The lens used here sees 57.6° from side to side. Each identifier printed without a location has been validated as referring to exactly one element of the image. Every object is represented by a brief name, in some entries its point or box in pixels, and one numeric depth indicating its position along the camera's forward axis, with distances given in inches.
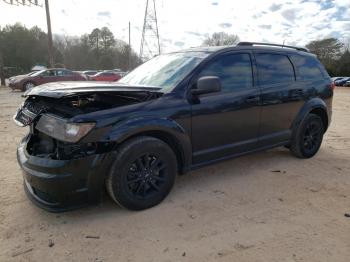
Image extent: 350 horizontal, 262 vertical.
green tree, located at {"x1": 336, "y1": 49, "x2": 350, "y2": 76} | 2049.7
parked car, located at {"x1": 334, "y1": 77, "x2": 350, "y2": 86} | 1644.2
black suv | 115.7
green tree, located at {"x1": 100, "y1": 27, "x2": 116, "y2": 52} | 2511.1
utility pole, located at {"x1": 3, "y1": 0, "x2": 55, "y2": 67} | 974.4
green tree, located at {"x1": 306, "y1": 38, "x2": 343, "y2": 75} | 2295.8
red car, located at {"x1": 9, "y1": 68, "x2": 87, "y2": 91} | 761.0
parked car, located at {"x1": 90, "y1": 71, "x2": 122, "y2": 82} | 981.8
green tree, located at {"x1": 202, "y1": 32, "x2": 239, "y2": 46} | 2208.5
